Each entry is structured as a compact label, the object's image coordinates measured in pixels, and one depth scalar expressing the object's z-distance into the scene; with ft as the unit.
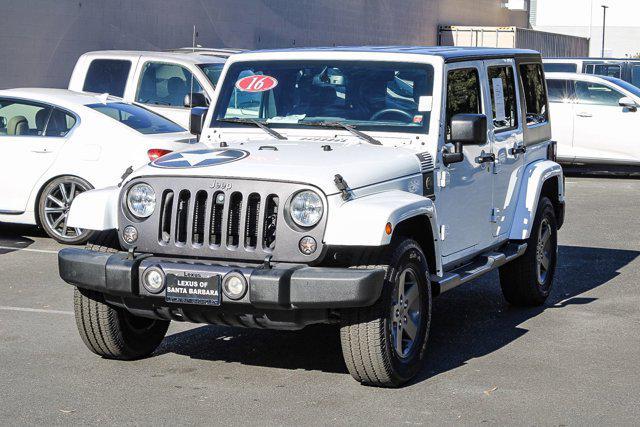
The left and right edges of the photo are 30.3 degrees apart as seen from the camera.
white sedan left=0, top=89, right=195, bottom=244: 37.58
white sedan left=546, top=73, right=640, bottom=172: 63.57
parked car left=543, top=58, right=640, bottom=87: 71.82
